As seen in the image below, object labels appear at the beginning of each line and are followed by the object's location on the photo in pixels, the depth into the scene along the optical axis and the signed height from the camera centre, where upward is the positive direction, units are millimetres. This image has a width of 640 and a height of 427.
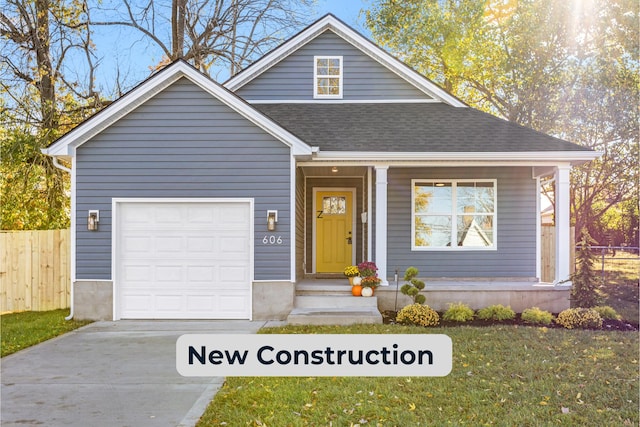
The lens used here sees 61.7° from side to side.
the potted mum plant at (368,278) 9539 -983
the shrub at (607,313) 8875 -1478
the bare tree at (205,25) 16922 +6533
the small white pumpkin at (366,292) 9516 -1220
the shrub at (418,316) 8422 -1473
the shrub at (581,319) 8344 -1495
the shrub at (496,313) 8953 -1504
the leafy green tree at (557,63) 17141 +5603
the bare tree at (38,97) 13703 +3587
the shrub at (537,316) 8628 -1507
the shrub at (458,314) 8820 -1503
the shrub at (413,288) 8953 -1099
